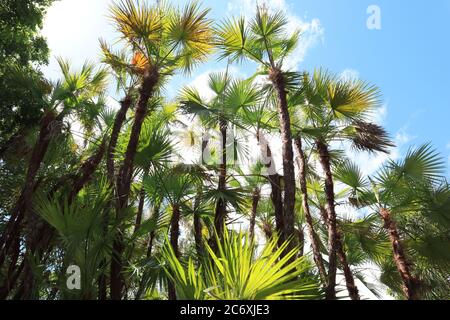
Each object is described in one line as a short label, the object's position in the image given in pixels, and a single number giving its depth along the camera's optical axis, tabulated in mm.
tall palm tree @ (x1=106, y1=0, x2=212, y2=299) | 5426
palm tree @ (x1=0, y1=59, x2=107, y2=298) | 4641
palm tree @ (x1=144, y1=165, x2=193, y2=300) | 5461
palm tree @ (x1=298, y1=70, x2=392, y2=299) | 5887
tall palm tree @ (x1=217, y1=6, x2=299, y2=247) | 6009
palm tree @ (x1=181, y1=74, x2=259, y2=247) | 6344
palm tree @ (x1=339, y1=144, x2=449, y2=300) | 5871
